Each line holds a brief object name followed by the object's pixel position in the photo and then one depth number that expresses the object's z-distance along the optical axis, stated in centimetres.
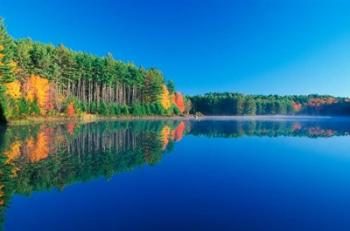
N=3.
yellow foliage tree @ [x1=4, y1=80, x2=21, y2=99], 4723
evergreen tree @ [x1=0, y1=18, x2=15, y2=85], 4209
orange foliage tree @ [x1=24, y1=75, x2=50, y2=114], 5662
